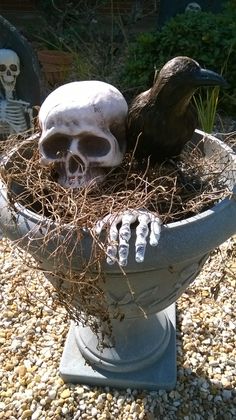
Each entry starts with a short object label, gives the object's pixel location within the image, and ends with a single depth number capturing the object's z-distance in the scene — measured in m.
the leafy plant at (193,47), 3.76
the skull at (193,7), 4.47
